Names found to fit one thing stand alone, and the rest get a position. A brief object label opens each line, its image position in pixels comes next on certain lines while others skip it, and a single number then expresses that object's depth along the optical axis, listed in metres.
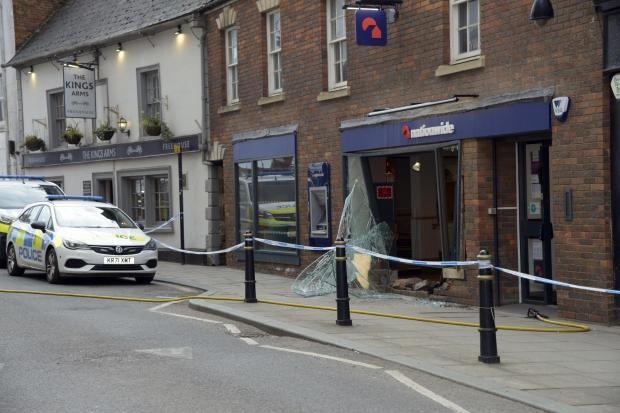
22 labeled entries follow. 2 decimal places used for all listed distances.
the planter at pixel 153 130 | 23.23
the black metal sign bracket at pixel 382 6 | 15.02
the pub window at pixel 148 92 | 24.23
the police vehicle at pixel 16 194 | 20.61
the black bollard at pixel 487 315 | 9.02
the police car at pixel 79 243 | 16.52
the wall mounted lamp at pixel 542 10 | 11.98
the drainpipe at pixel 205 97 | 21.81
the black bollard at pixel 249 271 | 13.47
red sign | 16.78
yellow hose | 11.23
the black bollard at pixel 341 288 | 11.37
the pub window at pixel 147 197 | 24.30
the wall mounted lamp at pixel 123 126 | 24.86
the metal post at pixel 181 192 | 22.31
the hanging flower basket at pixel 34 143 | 28.83
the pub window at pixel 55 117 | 28.66
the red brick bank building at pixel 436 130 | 11.91
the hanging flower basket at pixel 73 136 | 26.84
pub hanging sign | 25.41
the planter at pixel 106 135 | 25.34
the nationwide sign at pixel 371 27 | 15.05
